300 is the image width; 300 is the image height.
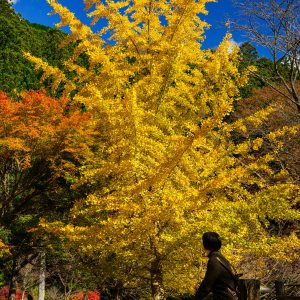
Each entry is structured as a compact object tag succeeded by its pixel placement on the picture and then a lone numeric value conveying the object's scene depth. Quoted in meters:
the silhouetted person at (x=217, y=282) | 2.87
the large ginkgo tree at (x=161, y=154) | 6.07
